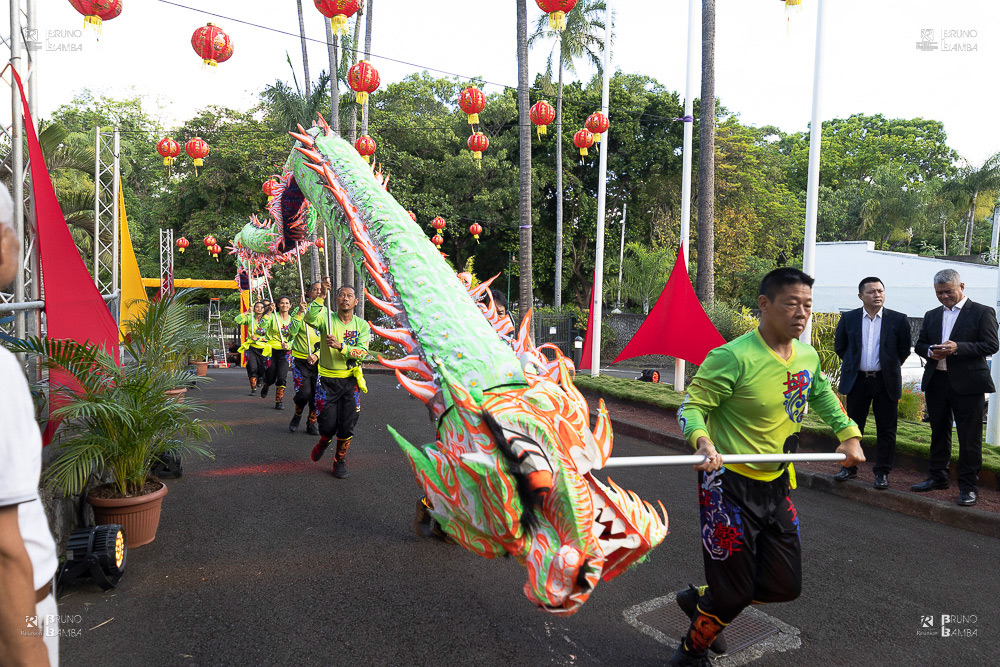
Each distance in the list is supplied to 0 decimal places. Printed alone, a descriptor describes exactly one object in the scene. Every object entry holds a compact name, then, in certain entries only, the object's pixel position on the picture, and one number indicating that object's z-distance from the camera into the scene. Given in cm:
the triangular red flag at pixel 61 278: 432
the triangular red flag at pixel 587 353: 1496
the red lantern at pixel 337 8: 741
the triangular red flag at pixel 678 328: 796
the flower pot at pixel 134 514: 413
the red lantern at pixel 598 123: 1149
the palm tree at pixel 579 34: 2317
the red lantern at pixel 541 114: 1191
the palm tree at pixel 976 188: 3073
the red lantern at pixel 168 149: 1219
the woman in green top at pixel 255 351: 1120
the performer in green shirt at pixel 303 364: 773
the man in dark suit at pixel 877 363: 543
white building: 2300
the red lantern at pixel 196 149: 1201
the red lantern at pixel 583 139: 1318
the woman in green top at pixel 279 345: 920
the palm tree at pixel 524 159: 1364
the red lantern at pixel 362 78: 938
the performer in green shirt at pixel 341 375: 591
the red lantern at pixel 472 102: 980
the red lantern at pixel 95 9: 595
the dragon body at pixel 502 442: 252
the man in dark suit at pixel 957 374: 505
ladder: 2056
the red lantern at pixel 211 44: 769
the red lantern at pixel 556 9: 789
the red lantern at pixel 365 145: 1280
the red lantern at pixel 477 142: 1277
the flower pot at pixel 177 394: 469
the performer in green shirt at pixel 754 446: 260
